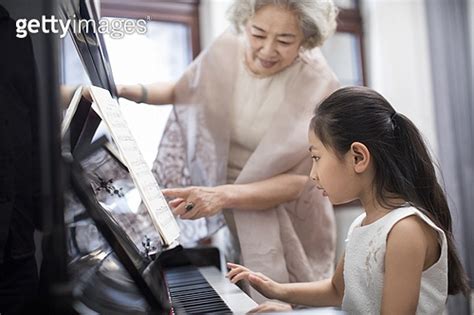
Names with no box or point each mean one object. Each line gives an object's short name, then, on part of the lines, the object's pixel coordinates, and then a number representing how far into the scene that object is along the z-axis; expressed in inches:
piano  28.7
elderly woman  48.6
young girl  38.2
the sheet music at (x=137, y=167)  34.1
